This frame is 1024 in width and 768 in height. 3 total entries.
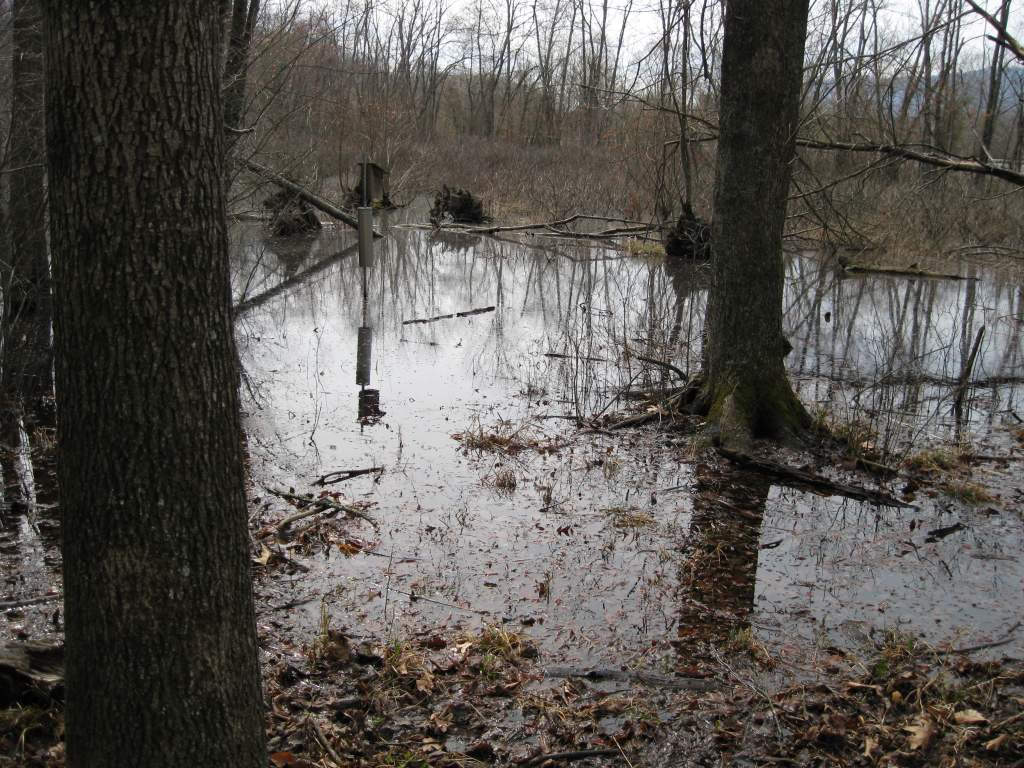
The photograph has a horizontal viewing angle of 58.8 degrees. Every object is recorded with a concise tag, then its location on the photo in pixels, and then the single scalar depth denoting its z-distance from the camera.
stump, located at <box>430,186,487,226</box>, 26.42
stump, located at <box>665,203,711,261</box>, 16.01
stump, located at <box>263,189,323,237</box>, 21.88
